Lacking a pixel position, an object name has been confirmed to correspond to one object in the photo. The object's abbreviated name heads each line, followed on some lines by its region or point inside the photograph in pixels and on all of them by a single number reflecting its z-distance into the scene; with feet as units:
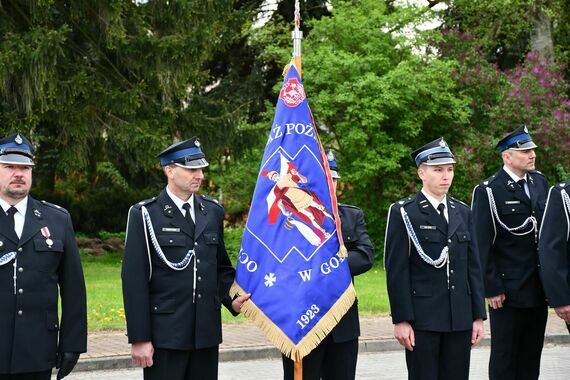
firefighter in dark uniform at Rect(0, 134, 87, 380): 16.62
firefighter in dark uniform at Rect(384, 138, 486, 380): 19.83
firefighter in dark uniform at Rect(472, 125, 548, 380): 24.14
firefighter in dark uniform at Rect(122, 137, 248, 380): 17.95
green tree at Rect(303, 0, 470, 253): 67.51
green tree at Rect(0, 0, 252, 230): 55.83
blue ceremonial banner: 19.53
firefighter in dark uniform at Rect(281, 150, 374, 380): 19.52
